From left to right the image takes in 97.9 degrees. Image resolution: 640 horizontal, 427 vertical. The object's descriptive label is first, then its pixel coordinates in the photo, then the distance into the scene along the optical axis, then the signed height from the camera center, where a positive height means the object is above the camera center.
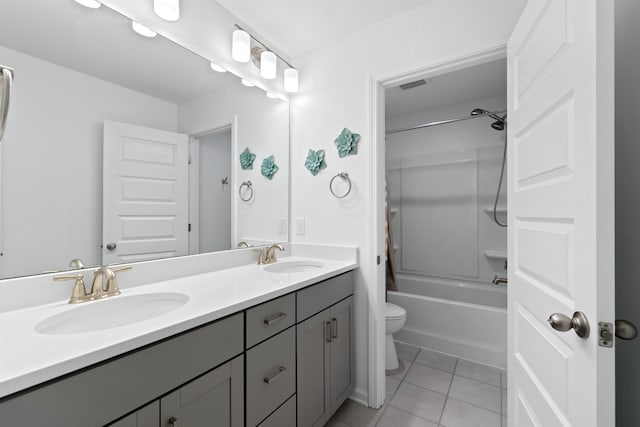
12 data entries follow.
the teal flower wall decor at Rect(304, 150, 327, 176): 1.89 +0.36
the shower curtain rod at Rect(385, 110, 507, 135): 2.33 +0.85
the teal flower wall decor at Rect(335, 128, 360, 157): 1.75 +0.46
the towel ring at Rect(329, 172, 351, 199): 1.77 +0.23
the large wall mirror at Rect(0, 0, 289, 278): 0.96 +0.30
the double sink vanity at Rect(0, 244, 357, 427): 0.61 -0.40
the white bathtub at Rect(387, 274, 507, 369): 2.12 -0.90
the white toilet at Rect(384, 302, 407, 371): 2.09 -0.90
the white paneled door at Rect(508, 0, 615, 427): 0.64 +0.02
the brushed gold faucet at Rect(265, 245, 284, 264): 1.82 -0.27
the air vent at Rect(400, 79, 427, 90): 2.42 +1.16
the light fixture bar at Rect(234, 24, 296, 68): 1.66 +1.11
